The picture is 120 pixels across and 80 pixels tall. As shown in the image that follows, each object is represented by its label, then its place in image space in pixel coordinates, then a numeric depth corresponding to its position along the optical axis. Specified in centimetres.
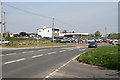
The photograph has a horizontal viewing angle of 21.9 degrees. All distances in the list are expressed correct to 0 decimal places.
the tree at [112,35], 17364
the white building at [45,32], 14875
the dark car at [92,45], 6719
